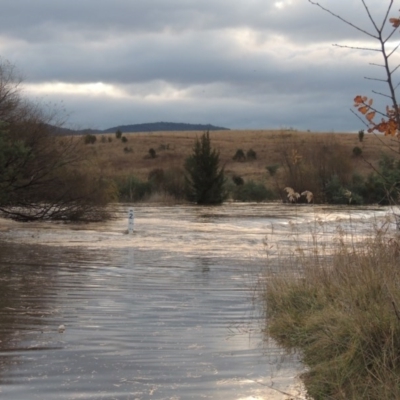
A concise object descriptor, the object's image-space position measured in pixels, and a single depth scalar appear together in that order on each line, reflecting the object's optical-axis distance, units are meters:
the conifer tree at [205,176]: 59.94
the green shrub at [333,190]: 58.69
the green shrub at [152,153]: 92.97
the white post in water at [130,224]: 27.83
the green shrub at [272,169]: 74.94
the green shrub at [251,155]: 94.19
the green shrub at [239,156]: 93.44
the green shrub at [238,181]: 70.75
